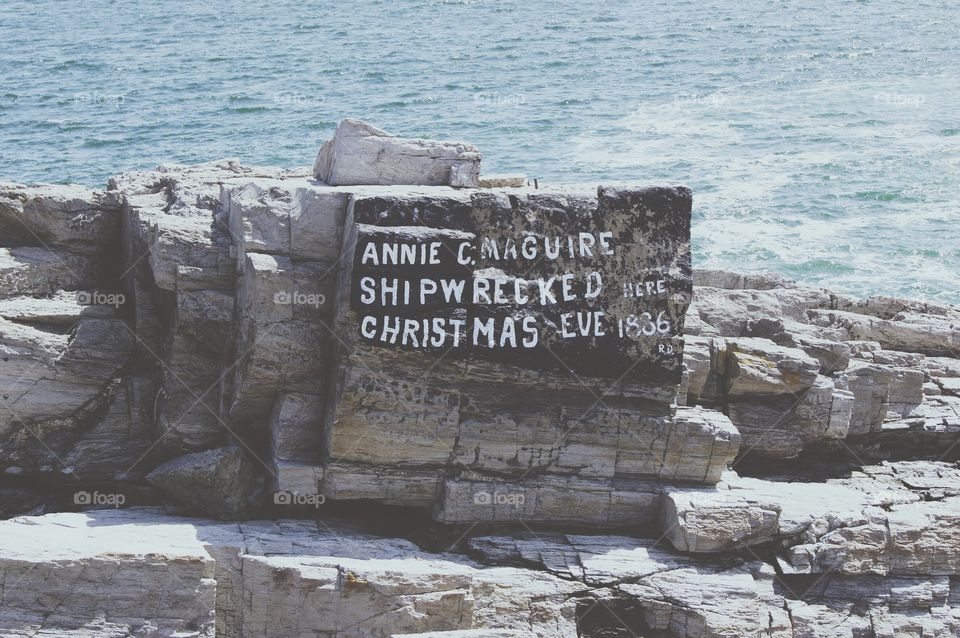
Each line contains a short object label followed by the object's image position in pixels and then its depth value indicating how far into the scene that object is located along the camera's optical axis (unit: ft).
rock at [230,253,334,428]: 60.29
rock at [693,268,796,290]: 88.74
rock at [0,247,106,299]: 66.54
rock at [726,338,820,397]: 65.77
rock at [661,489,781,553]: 59.16
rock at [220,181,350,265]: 61.11
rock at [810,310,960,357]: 80.07
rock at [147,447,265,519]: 60.39
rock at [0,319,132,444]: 63.57
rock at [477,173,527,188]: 69.77
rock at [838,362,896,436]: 69.46
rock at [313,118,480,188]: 65.41
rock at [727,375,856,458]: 66.33
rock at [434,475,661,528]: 60.90
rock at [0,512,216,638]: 51.29
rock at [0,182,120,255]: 68.64
